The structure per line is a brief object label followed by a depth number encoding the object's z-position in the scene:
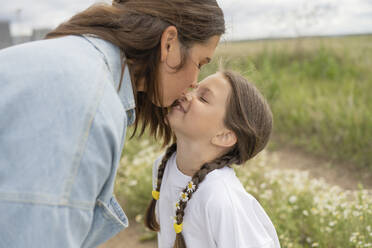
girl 1.61
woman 1.05
